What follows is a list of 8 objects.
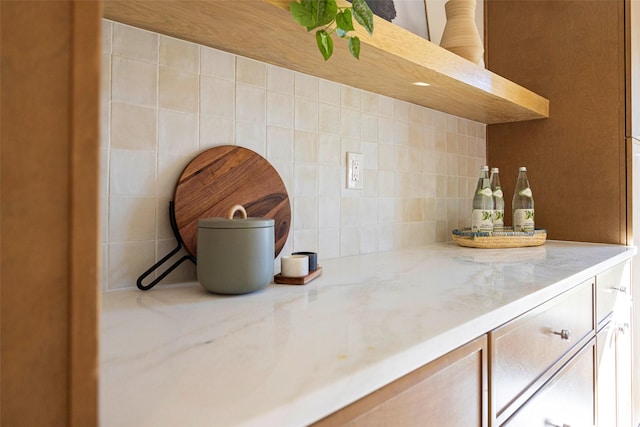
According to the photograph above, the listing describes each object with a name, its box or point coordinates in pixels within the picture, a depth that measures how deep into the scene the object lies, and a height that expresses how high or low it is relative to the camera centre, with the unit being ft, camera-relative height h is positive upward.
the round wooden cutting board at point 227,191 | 2.91 +0.18
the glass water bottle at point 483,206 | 5.20 +0.13
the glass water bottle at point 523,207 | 5.48 +0.13
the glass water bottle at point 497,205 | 5.45 +0.15
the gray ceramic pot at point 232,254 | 2.42 -0.24
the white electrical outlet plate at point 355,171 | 4.25 +0.47
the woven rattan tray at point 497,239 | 4.95 -0.28
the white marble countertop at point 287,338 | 1.23 -0.54
